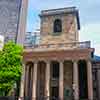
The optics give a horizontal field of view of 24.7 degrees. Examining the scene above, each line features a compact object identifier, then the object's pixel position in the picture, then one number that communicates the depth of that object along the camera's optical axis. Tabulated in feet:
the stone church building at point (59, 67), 99.55
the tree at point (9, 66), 98.79
